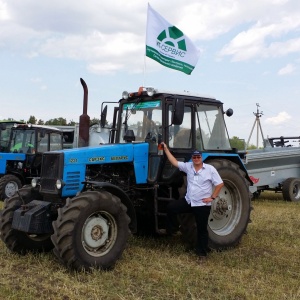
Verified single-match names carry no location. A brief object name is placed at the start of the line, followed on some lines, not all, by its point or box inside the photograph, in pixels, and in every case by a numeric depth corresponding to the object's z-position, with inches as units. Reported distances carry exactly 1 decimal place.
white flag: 218.3
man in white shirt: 167.5
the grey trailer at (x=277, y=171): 358.9
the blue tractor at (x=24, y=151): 370.5
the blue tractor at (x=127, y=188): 147.6
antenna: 903.1
